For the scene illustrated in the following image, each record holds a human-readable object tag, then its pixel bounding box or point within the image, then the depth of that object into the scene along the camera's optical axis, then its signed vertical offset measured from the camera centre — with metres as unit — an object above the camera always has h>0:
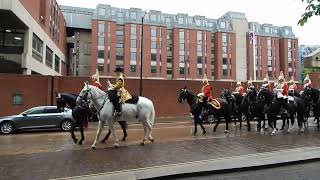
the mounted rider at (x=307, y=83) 20.24 +0.79
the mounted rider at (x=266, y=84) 18.12 +0.65
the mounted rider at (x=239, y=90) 22.12 +0.41
